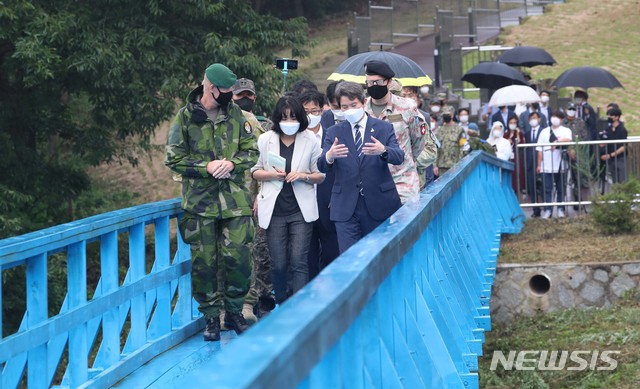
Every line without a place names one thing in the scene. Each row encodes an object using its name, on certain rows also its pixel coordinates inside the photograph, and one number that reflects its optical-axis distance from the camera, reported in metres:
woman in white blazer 16.25
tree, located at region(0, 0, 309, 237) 34.64
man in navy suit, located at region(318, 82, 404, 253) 15.29
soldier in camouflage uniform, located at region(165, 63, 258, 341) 14.42
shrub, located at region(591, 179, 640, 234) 29.17
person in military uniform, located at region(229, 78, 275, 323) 17.03
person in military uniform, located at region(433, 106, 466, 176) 28.42
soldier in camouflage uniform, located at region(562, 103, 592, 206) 31.36
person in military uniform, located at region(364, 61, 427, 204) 16.10
